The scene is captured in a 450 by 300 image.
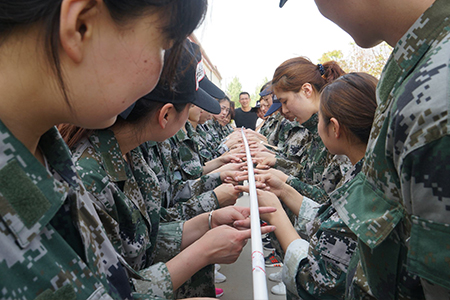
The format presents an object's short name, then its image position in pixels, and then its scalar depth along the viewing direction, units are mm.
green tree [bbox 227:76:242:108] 57947
